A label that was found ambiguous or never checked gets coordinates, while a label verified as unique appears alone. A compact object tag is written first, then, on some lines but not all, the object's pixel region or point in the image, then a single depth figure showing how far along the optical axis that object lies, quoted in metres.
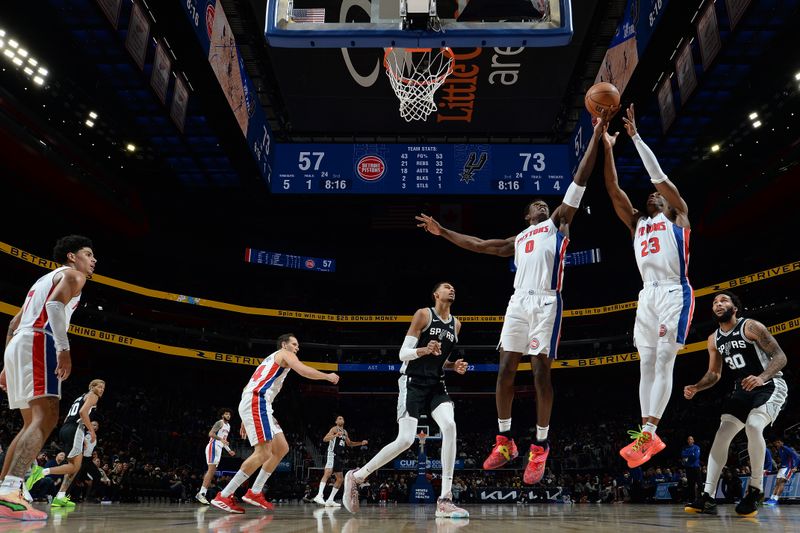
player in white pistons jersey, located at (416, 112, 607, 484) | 5.70
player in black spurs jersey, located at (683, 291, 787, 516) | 6.25
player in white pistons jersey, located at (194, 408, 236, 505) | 12.38
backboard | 6.81
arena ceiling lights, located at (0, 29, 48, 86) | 16.03
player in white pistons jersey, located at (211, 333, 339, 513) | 8.20
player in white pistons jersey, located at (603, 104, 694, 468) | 5.31
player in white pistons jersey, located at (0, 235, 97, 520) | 4.70
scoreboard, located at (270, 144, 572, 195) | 14.45
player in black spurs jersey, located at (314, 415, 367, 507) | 13.59
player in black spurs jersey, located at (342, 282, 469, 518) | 6.18
